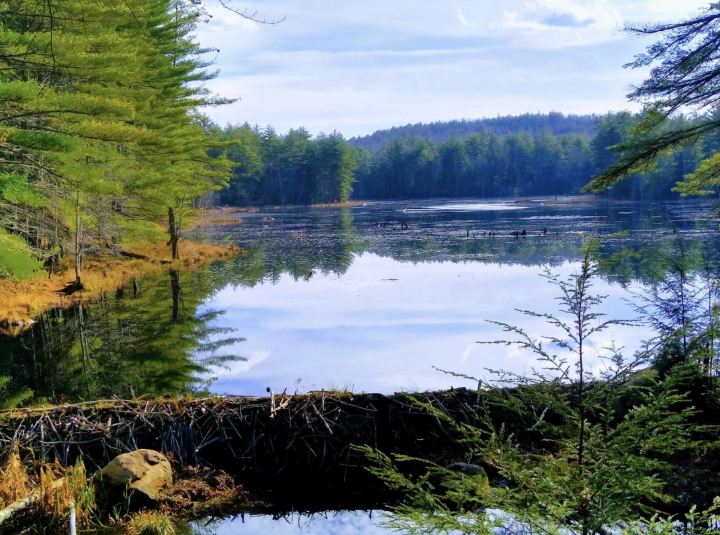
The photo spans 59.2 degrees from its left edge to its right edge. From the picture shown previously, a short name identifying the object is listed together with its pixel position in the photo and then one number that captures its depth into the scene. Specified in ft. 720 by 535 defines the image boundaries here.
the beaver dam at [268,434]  23.40
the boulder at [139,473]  21.42
